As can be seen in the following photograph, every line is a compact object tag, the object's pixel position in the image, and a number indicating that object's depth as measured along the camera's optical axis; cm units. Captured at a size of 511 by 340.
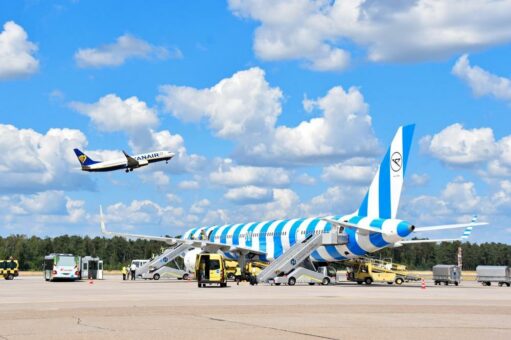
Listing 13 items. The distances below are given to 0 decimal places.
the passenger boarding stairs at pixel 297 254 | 5897
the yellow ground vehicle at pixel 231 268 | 7131
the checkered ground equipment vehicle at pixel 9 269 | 8219
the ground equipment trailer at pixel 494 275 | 6700
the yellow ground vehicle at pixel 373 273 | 6247
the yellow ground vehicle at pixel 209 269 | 5406
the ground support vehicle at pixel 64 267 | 7044
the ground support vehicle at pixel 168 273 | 7744
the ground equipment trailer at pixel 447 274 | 6562
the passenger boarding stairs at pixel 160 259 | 7681
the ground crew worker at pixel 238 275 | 6443
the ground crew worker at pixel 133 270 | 7734
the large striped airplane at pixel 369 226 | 5538
